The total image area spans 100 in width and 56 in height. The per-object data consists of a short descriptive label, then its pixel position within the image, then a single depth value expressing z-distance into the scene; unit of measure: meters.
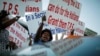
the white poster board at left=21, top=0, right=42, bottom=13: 7.09
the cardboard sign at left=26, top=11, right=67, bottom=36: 6.66
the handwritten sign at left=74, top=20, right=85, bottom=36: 8.04
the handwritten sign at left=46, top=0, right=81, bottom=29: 6.39
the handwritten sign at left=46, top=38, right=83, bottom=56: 2.11
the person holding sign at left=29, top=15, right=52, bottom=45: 3.68
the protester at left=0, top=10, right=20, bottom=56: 4.76
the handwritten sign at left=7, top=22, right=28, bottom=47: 7.47
